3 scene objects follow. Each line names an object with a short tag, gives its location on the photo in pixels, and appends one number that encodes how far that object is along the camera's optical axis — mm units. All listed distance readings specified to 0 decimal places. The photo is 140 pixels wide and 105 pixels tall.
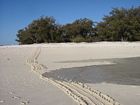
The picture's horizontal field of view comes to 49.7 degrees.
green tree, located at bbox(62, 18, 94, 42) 23526
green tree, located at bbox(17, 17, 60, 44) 23238
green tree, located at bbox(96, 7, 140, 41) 20517
